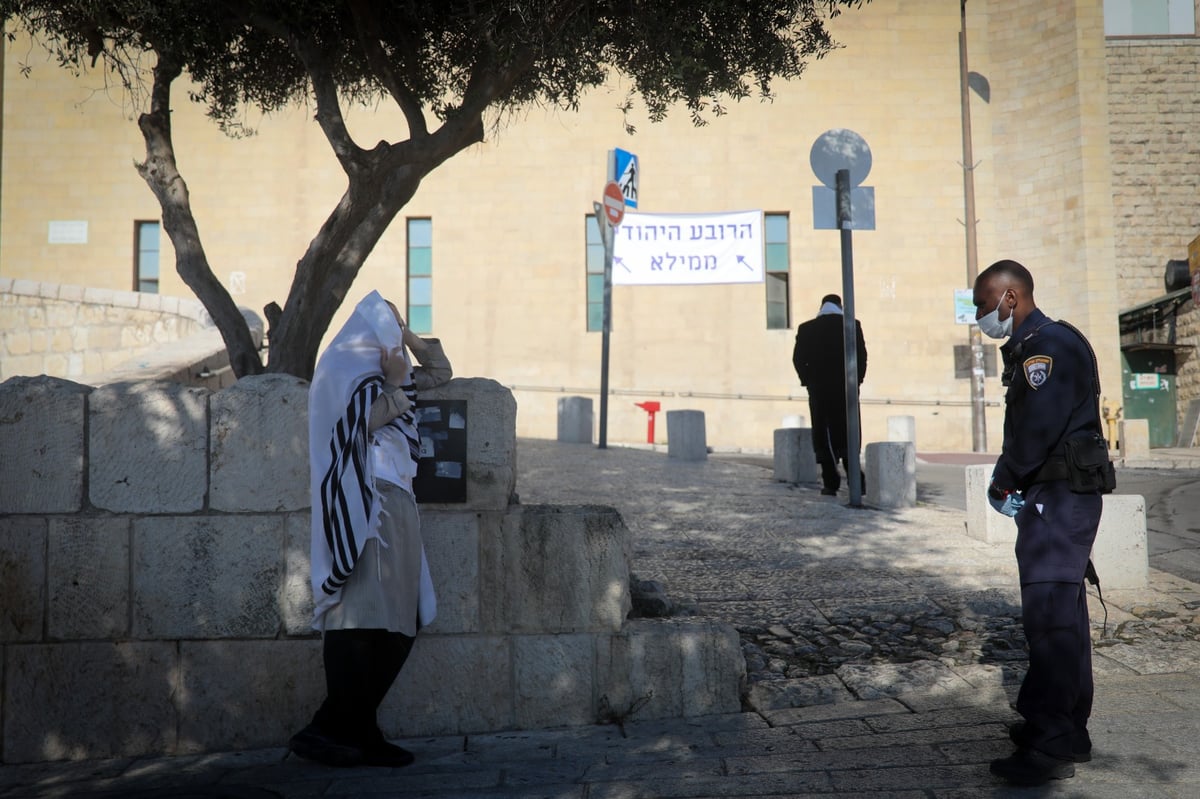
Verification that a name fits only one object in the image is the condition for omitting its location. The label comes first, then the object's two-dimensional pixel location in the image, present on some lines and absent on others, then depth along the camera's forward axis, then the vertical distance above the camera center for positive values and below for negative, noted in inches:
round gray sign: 331.0 +91.8
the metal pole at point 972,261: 745.6 +128.2
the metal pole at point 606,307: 529.3 +68.9
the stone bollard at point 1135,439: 632.4 -5.7
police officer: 127.0 -13.1
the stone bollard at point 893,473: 334.3 -14.0
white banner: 766.5 +140.5
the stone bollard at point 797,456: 398.6 -9.9
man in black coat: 361.4 +15.5
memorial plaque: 160.1 -4.5
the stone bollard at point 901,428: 629.0 +2.1
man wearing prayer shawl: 137.2 -13.8
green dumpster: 861.2 +35.6
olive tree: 235.3 +100.9
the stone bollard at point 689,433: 496.4 -0.2
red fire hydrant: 701.9 +16.2
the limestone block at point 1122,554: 221.6 -27.6
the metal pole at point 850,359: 323.3 +23.6
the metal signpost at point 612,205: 530.3 +121.6
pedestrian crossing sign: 554.9 +144.7
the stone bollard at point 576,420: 604.8 +8.2
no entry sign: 529.3 +121.9
